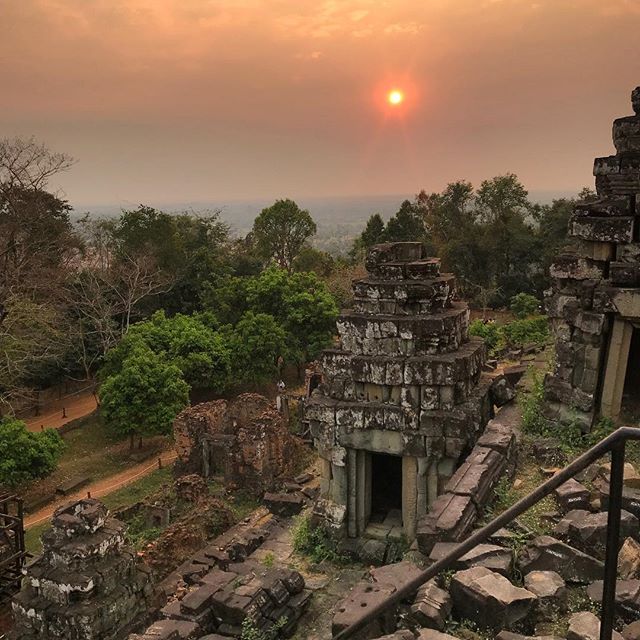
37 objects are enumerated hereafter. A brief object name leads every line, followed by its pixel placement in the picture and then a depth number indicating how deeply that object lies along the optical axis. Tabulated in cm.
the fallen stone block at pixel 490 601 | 512
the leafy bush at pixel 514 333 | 2702
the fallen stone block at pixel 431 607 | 512
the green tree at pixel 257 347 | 2672
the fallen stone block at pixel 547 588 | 534
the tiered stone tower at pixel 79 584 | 916
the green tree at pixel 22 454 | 1871
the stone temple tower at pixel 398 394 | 989
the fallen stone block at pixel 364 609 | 553
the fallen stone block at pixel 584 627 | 432
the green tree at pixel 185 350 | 2555
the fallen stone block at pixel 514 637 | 449
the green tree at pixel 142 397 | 2234
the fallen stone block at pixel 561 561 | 571
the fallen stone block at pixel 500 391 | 1123
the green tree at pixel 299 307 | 2925
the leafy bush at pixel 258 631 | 709
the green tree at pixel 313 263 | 4438
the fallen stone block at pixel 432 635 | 462
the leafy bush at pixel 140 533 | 1602
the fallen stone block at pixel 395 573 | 622
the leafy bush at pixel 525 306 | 3384
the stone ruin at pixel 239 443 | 1923
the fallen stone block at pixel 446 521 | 680
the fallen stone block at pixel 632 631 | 428
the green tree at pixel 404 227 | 4497
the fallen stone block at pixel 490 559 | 577
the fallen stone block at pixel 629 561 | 555
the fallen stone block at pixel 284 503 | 1549
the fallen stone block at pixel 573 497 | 729
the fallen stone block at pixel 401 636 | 465
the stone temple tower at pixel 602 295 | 914
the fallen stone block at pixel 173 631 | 720
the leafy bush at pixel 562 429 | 938
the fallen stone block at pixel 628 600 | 484
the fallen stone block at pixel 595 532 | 619
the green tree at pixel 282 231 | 4703
